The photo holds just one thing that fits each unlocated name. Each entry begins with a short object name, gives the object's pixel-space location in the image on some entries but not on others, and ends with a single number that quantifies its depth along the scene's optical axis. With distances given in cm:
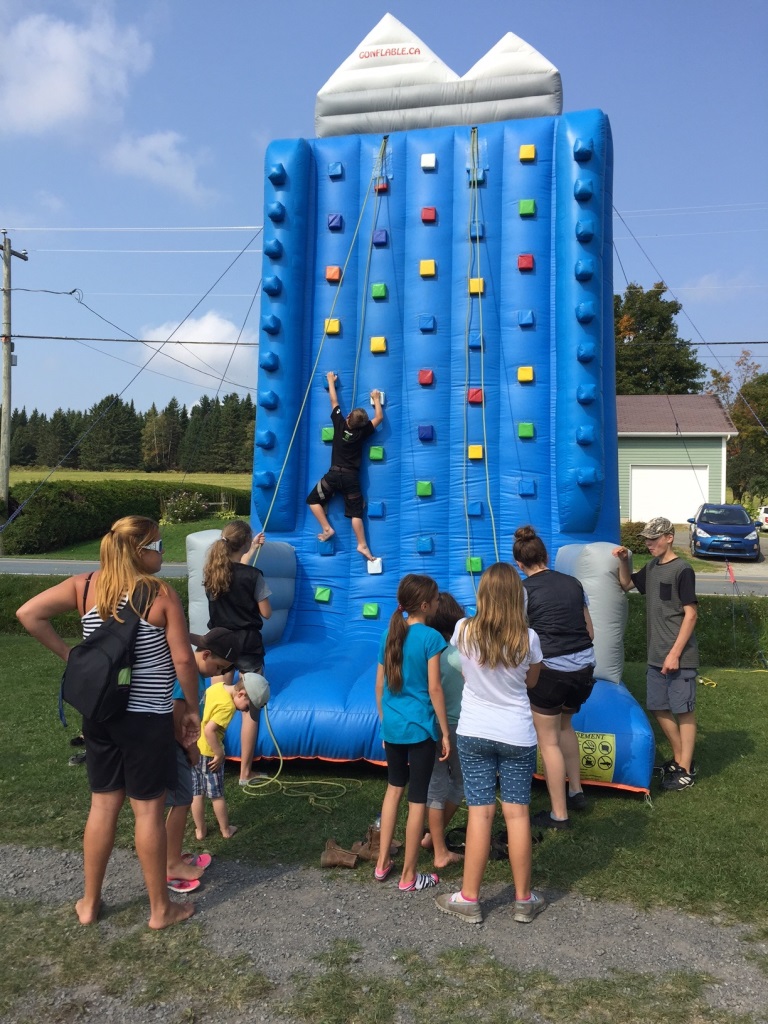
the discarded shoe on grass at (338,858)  375
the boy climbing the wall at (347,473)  639
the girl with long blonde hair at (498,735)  330
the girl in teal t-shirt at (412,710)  362
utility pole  2064
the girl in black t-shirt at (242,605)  471
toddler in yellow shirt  407
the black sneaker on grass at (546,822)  421
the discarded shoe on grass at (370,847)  382
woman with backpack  319
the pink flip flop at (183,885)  354
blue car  1991
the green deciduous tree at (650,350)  3372
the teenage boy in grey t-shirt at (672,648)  483
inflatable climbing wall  607
